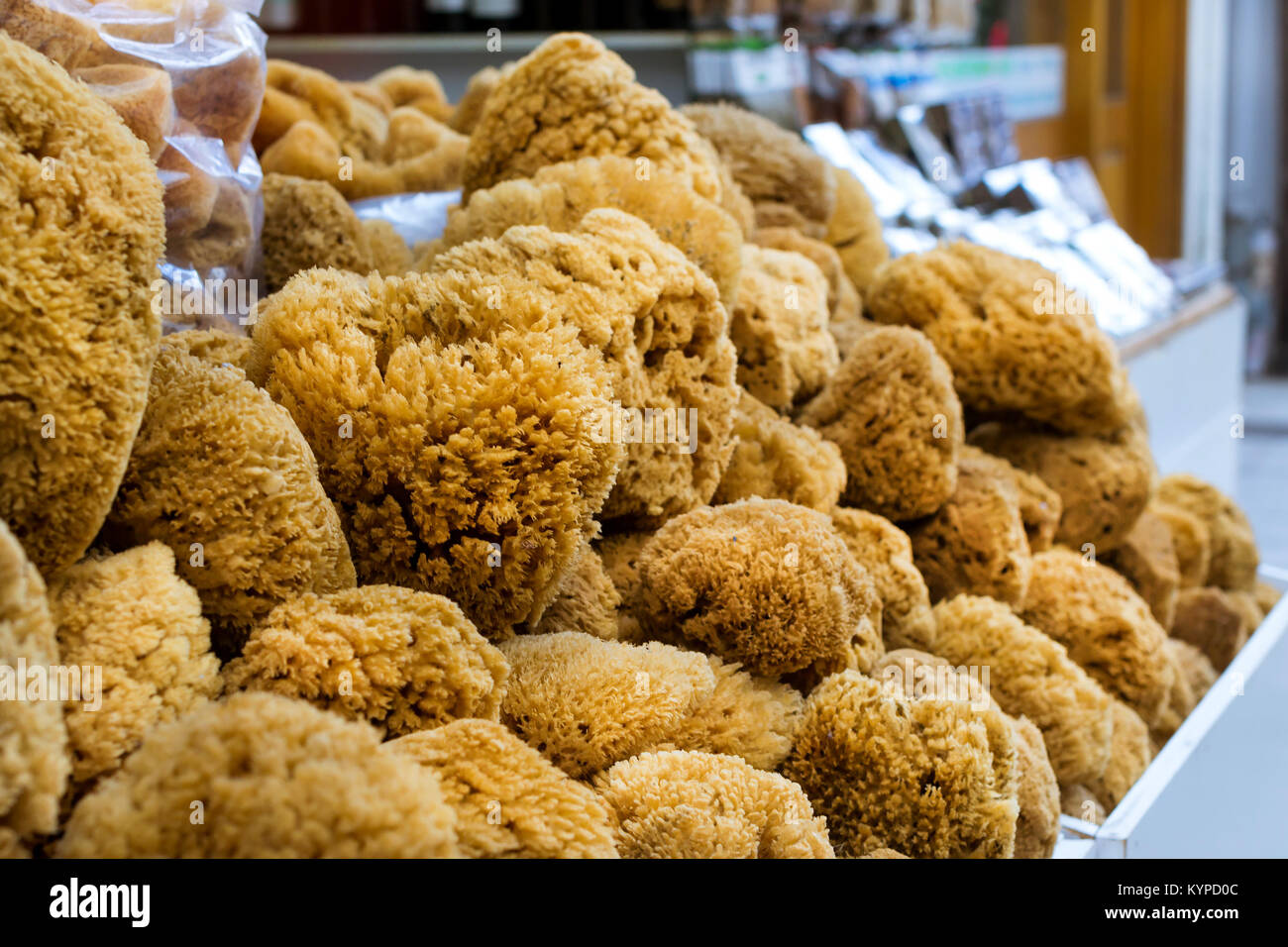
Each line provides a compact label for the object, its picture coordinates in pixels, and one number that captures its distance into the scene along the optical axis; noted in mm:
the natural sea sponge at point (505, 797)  685
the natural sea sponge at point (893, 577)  1266
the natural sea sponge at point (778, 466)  1228
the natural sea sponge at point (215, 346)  923
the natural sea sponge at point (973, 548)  1389
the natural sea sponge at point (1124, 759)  1365
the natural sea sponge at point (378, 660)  742
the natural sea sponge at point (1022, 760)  1069
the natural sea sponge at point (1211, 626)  1825
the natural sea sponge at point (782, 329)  1315
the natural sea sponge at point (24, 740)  583
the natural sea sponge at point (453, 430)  839
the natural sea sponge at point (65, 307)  680
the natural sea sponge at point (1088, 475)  1613
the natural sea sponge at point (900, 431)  1339
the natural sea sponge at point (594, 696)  863
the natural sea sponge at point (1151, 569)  1687
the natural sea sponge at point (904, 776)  959
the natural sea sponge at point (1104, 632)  1464
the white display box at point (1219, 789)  1198
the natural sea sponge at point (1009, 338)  1510
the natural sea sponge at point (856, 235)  1793
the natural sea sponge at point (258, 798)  600
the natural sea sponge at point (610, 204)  1136
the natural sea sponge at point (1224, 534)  2002
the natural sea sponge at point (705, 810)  789
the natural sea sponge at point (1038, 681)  1259
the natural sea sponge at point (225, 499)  772
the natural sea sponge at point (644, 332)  971
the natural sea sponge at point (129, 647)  677
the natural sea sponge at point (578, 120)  1255
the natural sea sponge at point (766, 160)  1627
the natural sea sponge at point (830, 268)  1565
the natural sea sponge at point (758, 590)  995
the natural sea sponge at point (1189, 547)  1899
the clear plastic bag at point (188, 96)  980
